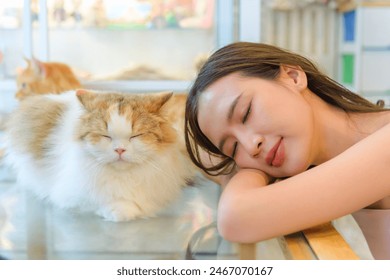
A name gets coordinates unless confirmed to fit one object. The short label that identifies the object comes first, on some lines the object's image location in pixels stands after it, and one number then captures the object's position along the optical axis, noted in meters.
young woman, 0.53
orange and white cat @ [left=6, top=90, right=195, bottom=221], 0.66
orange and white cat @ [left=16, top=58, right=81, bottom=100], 1.13
